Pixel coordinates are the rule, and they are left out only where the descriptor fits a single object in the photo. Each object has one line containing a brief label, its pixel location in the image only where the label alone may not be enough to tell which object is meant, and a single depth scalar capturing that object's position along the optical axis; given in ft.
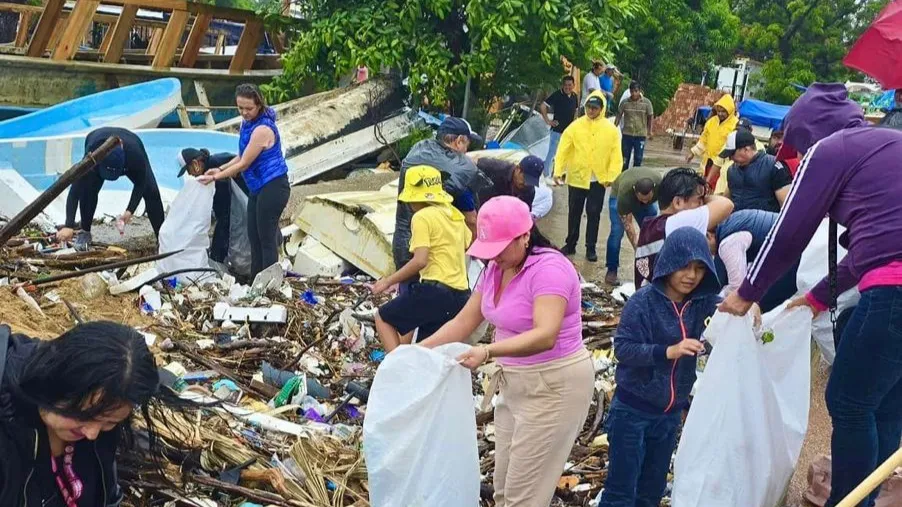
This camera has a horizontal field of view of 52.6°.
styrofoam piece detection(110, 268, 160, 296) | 21.65
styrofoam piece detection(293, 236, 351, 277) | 25.11
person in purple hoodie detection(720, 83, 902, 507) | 9.89
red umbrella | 14.99
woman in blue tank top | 22.26
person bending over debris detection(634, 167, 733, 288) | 16.06
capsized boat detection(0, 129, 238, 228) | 28.12
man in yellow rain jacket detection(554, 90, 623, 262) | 27.86
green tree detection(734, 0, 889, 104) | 87.15
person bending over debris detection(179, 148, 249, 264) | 24.29
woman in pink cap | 10.59
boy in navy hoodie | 11.28
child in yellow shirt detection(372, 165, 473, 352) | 16.39
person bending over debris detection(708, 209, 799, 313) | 14.62
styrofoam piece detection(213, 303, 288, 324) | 20.48
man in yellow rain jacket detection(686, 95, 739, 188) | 33.19
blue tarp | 67.82
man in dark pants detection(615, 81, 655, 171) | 38.32
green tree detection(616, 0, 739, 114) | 69.67
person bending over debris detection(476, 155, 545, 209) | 22.40
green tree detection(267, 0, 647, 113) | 36.76
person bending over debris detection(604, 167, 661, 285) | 20.54
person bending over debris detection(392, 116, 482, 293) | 18.49
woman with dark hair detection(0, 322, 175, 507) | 7.41
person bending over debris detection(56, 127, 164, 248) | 22.82
